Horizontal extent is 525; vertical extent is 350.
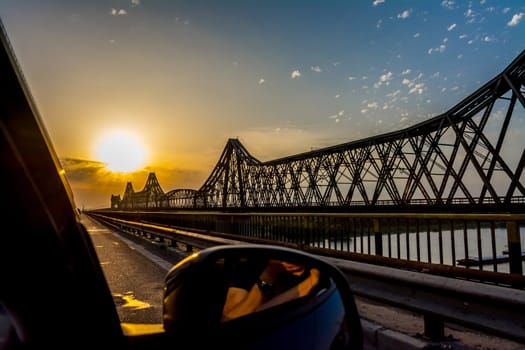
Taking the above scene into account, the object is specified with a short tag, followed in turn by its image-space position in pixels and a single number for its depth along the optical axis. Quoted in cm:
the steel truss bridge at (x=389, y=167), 3206
